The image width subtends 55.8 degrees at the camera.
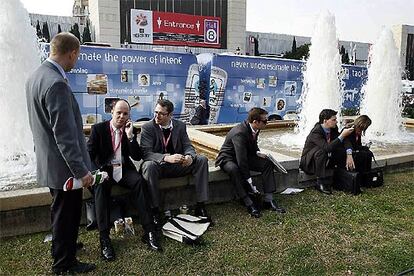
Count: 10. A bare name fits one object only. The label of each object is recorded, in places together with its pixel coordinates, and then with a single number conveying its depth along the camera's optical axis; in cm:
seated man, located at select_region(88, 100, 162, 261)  384
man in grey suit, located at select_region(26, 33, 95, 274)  280
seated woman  571
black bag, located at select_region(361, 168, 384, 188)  575
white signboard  3697
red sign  3797
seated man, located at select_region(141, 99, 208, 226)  427
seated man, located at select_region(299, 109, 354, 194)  551
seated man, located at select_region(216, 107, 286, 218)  473
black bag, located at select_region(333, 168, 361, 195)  545
